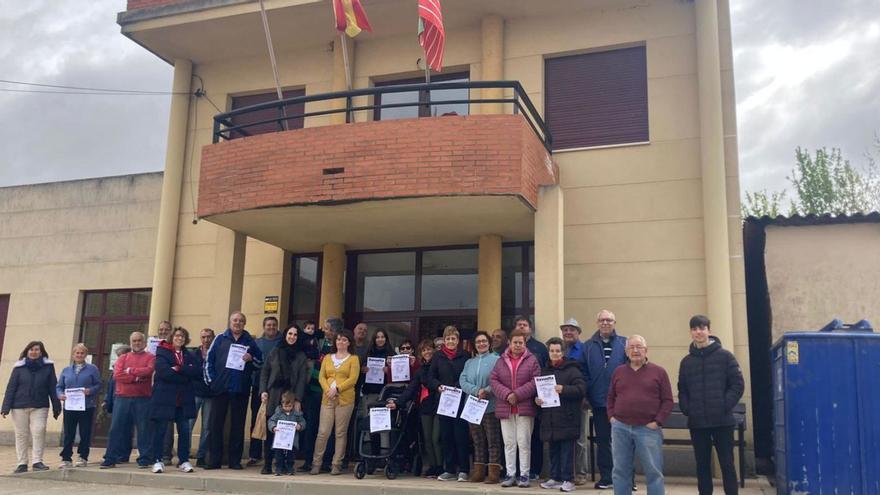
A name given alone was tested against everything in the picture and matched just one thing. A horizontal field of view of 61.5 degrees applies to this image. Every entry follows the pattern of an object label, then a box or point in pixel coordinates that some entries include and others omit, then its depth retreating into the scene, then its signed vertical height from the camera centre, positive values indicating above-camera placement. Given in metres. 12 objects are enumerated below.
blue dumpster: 7.48 -0.37
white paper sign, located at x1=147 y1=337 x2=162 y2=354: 10.62 +0.20
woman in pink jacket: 8.26 -0.34
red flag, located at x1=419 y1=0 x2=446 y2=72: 10.25 +4.67
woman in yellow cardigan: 9.22 -0.40
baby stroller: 8.98 -0.98
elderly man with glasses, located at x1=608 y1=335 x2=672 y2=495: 7.01 -0.41
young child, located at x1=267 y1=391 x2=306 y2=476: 9.21 -0.70
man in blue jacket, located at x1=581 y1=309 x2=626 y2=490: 8.48 +0.03
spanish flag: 10.77 +5.02
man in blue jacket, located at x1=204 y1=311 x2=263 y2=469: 9.77 -0.26
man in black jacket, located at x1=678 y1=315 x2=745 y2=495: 7.11 -0.23
